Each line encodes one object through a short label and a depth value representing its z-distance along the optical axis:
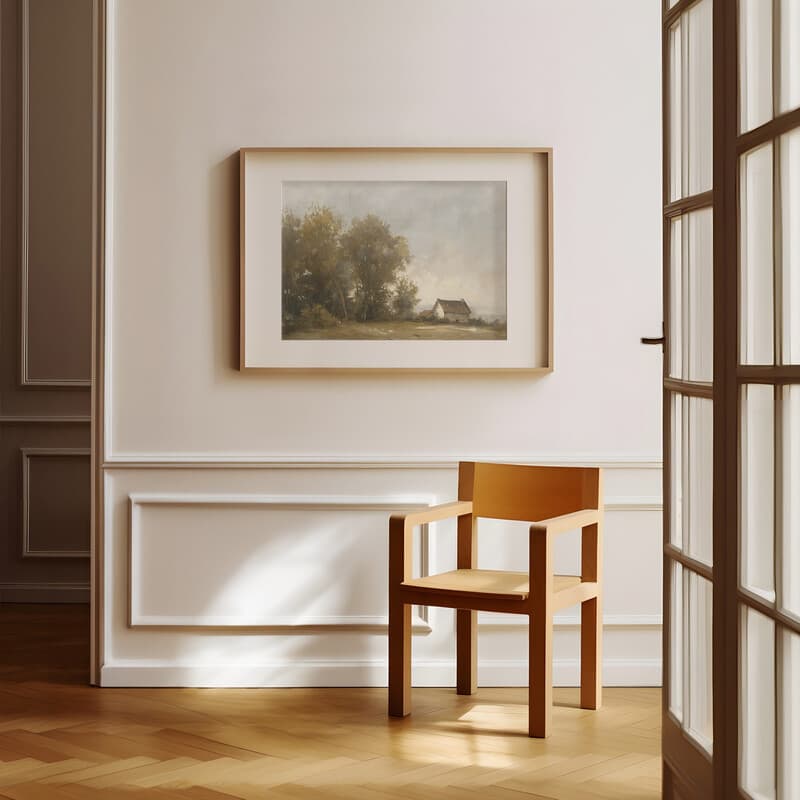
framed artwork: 3.61
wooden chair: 3.03
